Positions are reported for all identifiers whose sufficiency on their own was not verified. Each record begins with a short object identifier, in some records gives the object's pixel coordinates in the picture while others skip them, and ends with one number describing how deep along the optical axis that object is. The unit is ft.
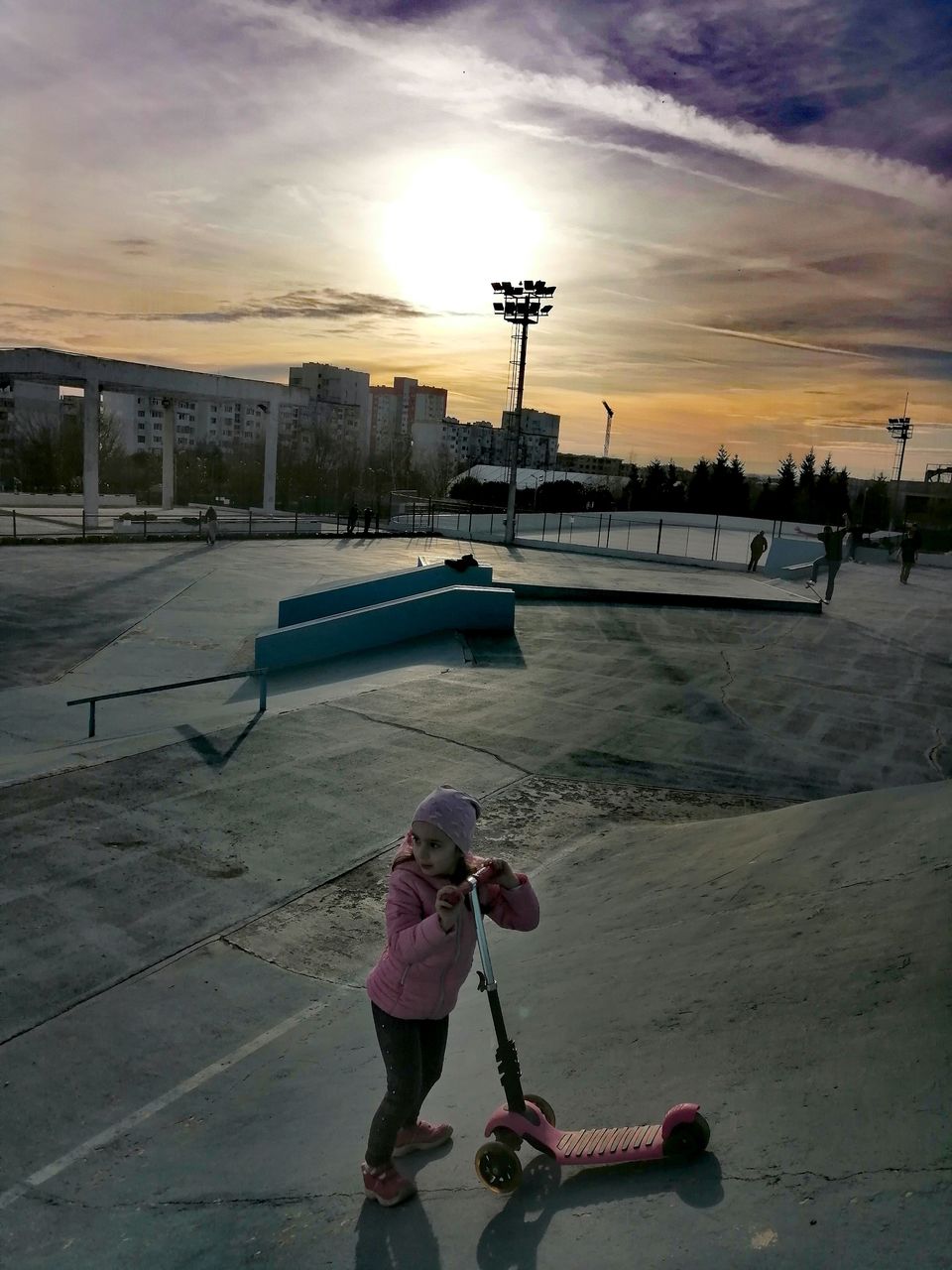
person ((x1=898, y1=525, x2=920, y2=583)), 95.55
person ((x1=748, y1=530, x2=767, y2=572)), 102.76
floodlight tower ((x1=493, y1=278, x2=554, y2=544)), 118.21
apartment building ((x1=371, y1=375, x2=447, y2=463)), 450.30
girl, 9.53
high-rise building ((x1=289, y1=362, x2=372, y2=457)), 515.91
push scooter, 8.99
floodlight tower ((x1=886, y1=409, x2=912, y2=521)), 234.01
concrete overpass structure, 113.29
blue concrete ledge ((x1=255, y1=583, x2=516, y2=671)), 45.37
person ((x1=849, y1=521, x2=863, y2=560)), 131.75
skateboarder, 75.87
